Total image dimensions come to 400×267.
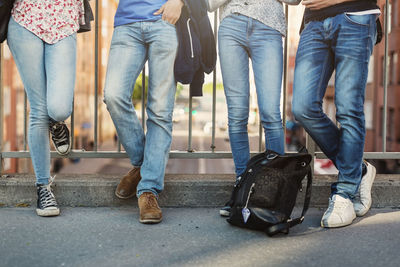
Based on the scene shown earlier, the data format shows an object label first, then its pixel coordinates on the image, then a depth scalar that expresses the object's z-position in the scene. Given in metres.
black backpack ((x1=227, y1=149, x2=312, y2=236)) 2.58
